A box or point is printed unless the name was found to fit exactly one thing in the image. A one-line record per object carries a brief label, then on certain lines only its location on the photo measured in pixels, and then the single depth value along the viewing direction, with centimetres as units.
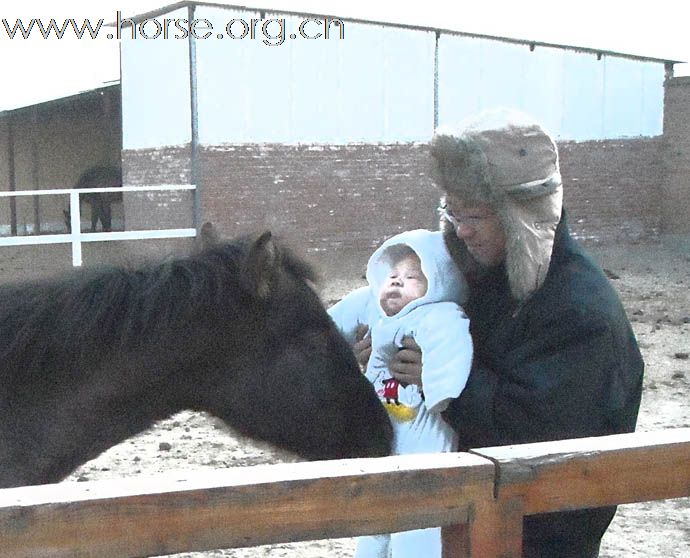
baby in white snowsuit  238
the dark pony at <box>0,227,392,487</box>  252
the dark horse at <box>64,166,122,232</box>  2098
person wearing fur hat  221
